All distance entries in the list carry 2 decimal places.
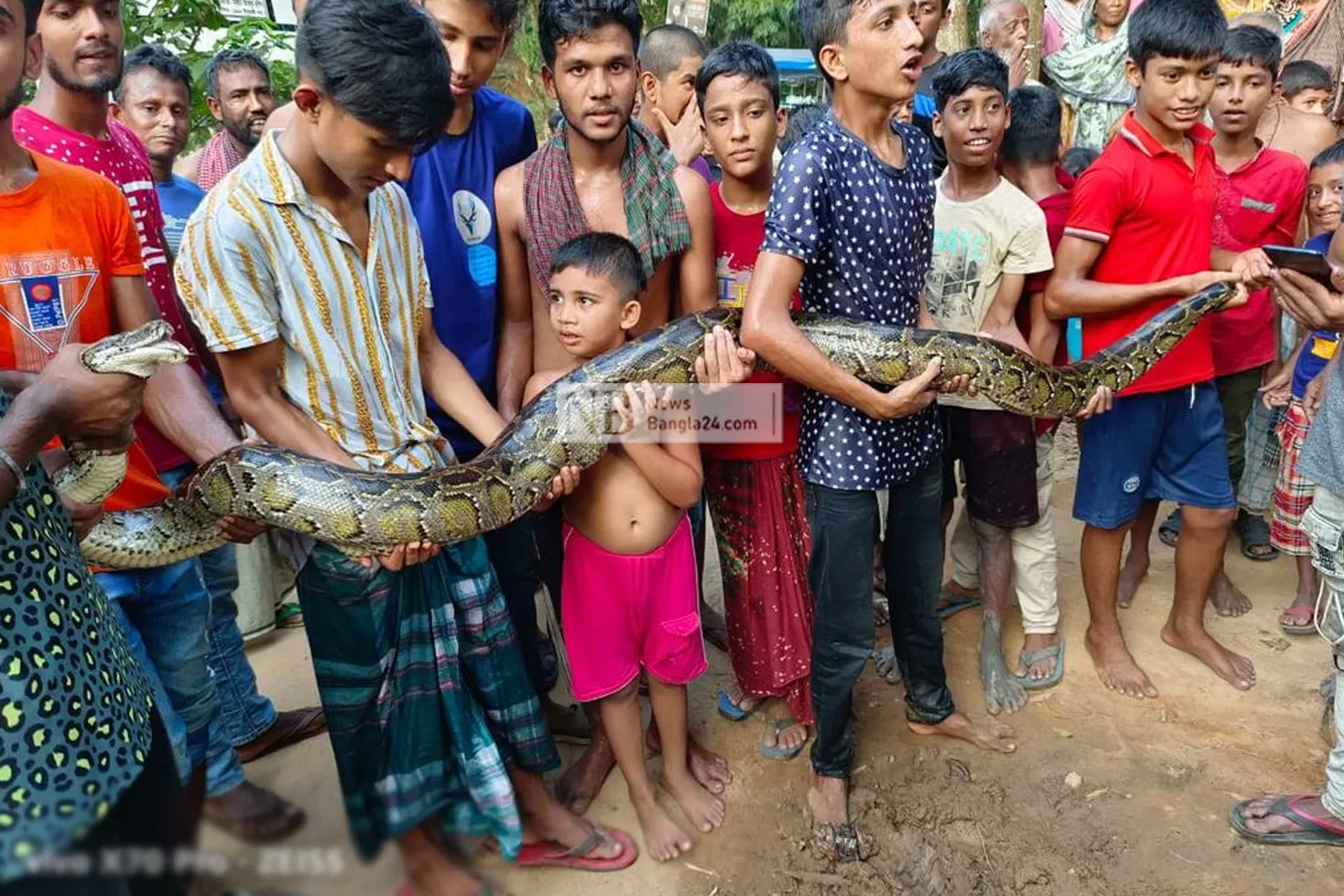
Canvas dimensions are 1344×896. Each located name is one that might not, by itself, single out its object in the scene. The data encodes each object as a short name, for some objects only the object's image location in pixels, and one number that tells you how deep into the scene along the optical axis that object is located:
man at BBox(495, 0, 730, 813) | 3.19
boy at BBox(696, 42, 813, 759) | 3.63
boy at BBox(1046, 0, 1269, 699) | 3.70
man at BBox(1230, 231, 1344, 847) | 3.02
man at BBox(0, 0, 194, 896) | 1.60
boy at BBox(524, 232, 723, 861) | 3.07
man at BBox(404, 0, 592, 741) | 3.24
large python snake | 2.53
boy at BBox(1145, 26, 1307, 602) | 4.71
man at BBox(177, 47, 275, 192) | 5.40
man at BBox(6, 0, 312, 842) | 2.64
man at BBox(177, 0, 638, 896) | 2.28
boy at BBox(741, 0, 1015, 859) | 2.89
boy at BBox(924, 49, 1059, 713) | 3.94
